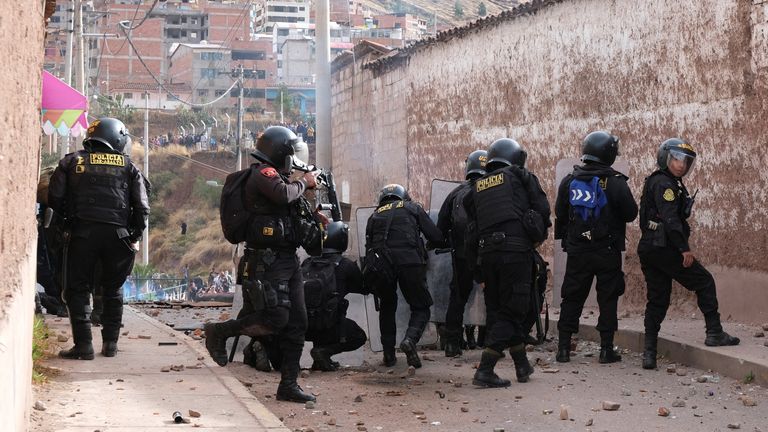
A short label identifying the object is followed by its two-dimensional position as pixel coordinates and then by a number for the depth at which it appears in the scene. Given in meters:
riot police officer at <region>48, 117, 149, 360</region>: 9.07
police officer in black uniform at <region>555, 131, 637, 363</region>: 9.90
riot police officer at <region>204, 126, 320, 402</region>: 7.79
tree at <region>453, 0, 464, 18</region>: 138.25
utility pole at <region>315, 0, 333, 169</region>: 22.86
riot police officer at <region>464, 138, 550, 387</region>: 8.89
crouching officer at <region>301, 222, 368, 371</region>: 9.70
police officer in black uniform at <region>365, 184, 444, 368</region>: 10.30
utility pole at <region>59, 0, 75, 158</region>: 30.56
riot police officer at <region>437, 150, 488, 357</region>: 10.77
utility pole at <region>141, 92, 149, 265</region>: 49.64
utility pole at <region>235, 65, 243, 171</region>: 60.12
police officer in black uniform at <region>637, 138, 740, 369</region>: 9.64
